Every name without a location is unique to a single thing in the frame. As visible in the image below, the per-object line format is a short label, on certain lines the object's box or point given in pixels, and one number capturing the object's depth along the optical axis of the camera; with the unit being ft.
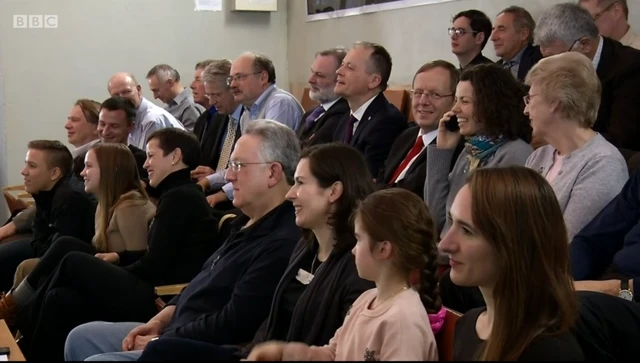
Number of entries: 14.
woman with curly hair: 10.39
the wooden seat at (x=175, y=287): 11.34
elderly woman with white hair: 9.20
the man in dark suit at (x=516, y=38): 14.49
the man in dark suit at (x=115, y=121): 17.65
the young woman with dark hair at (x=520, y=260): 5.46
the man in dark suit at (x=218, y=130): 16.87
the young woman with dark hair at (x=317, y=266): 7.64
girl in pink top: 6.35
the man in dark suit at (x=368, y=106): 13.66
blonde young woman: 13.30
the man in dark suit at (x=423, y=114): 12.10
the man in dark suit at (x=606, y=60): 11.44
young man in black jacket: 14.46
